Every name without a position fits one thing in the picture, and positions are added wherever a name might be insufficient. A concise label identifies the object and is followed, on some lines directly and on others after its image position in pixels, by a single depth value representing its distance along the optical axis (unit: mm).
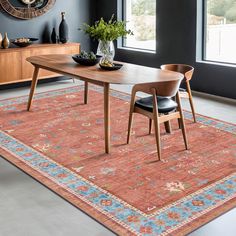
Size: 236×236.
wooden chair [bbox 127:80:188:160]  3965
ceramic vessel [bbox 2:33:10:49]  6480
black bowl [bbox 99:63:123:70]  4609
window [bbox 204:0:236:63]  5980
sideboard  6336
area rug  3092
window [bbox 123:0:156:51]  7113
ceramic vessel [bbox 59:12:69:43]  7043
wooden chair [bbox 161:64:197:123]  4918
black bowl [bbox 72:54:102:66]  4840
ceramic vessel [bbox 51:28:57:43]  7082
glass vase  4676
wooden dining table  4168
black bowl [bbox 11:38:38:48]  6548
